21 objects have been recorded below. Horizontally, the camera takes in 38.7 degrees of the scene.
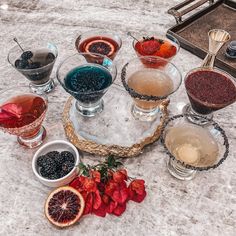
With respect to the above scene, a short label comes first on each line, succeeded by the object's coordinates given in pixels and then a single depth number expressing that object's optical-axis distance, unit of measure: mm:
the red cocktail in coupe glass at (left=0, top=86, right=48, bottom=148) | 629
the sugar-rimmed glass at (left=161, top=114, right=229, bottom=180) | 583
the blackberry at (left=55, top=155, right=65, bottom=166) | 614
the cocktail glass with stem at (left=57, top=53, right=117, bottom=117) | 652
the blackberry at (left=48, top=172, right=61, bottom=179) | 601
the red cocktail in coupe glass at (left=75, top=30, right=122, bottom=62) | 769
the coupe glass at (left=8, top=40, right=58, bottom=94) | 709
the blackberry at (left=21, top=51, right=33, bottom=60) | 730
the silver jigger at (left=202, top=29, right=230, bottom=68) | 731
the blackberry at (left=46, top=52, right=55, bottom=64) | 733
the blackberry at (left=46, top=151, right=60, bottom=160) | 618
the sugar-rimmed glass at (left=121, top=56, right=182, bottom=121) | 676
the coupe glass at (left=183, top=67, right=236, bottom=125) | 656
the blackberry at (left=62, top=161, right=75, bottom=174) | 608
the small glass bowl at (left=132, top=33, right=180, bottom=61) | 771
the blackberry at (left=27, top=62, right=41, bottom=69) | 715
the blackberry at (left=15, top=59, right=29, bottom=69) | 712
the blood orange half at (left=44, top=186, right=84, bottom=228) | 564
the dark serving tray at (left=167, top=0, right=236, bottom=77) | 842
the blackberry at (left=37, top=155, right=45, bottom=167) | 614
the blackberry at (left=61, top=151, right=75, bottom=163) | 622
